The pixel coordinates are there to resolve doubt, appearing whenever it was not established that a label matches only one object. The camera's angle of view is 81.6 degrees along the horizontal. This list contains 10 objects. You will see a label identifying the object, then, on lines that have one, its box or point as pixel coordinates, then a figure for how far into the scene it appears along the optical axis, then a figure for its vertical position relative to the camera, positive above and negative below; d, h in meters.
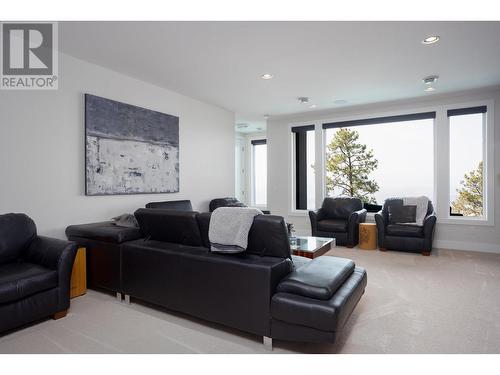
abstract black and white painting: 3.74 +0.55
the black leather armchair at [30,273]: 2.25 -0.72
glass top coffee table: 3.27 -0.71
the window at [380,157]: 5.61 +0.62
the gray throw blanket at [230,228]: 2.20 -0.32
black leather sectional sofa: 1.93 -0.72
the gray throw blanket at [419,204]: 4.99 -0.31
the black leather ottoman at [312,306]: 1.83 -0.78
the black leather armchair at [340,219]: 5.26 -0.64
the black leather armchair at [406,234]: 4.64 -0.79
